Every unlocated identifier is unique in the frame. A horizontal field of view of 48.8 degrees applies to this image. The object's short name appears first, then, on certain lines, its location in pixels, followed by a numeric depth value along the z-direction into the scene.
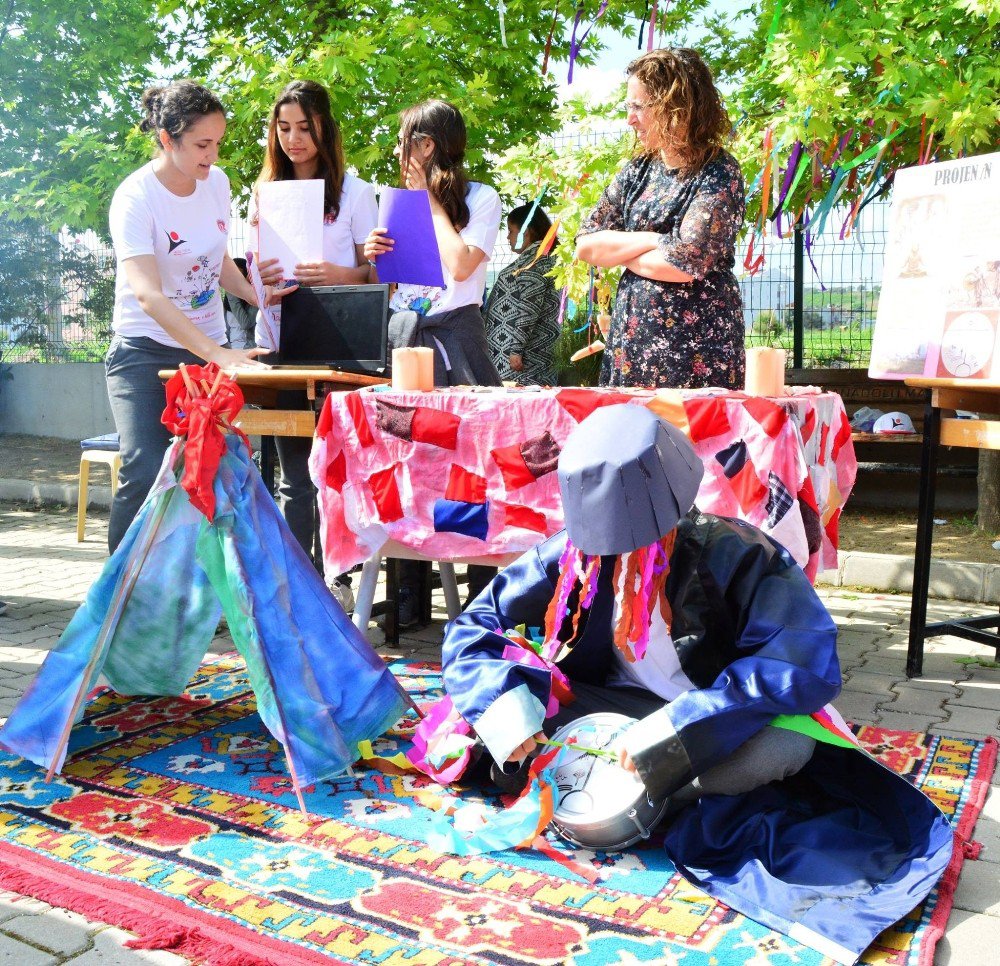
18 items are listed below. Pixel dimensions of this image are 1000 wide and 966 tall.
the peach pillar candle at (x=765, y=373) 3.23
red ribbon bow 2.97
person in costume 2.29
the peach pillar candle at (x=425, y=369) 3.52
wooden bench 7.05
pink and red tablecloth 3.04
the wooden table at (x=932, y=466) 3.79
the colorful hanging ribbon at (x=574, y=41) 5.25
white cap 6.94
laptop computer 3.80
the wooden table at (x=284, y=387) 3.59
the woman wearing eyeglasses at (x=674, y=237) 3.39
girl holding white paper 4.03
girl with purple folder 3.88
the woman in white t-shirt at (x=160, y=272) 3.75
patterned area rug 2.11
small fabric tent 2.90
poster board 3.70
